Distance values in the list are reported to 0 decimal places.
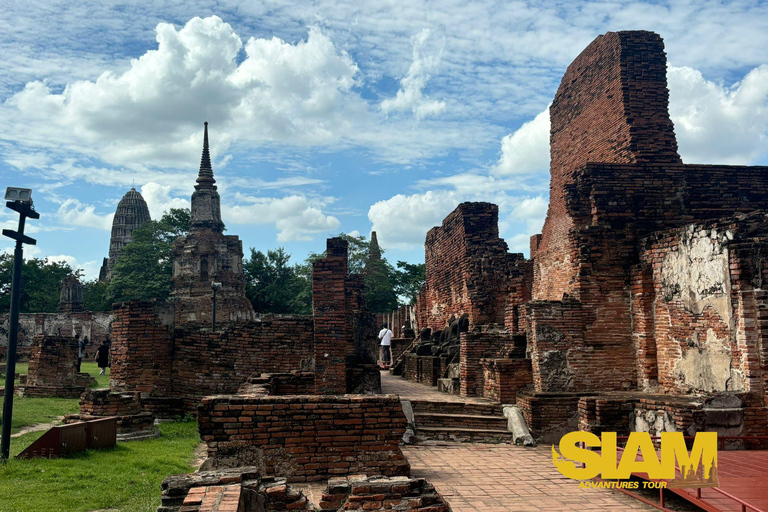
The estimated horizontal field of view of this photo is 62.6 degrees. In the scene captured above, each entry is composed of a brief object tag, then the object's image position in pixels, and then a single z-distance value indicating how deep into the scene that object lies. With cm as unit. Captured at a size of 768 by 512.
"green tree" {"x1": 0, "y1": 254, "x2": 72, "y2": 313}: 4178
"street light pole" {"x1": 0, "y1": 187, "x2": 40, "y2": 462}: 779
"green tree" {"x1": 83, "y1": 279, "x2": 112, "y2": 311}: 4262
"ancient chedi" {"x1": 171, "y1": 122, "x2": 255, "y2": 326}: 3856
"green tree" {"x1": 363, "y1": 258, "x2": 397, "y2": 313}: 4594
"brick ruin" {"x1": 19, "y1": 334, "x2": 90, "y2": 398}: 1535
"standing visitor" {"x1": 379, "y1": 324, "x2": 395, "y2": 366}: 2256
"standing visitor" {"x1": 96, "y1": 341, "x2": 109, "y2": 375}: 2097
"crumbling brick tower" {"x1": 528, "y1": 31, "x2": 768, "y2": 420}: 802
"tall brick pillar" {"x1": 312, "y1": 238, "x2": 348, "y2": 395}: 1074
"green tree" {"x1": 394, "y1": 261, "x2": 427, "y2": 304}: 4622
